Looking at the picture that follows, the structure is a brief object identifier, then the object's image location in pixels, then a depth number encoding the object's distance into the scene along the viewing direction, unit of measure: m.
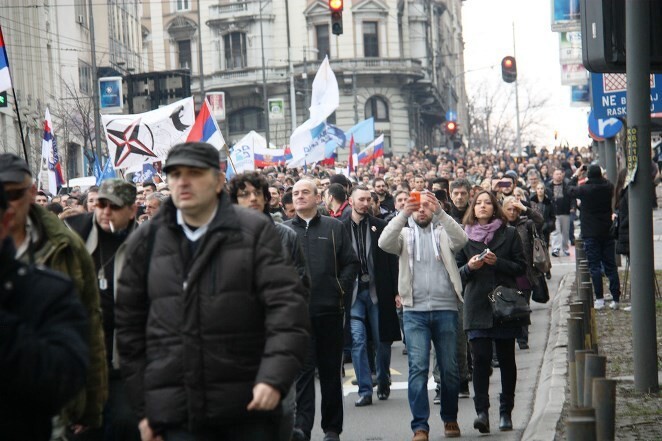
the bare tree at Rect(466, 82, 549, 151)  127.19
